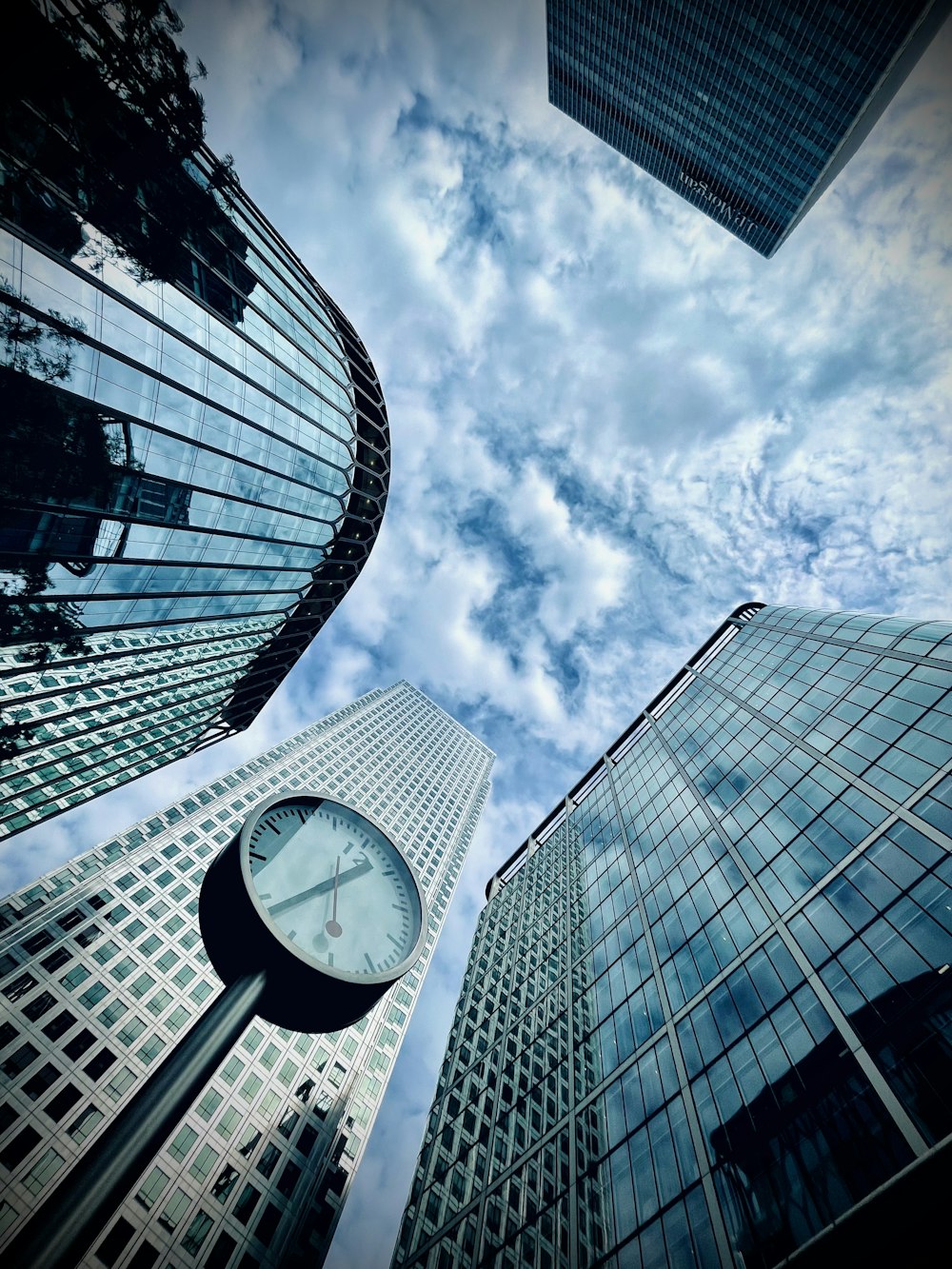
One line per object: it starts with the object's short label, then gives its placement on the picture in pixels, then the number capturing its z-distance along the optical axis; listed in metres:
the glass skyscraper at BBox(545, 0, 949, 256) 56.97
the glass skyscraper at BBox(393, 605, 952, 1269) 14.96
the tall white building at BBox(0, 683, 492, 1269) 28.34
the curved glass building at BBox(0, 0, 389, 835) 17.02
